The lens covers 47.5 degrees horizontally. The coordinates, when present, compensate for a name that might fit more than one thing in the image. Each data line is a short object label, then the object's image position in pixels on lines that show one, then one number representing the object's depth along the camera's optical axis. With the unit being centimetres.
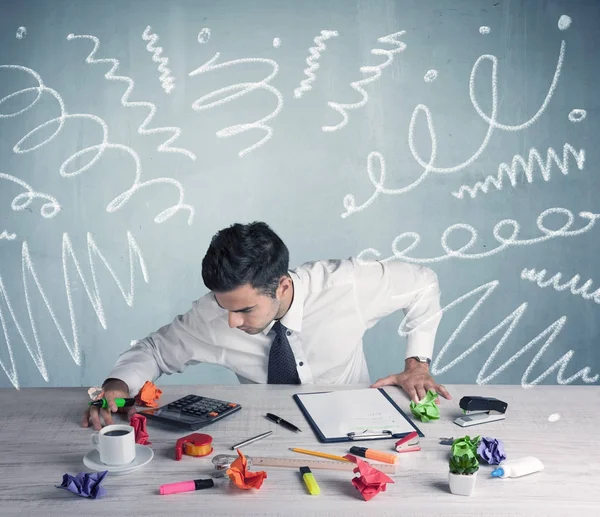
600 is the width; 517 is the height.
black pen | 157
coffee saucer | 135
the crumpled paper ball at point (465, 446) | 137
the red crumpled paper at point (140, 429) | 149
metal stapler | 163
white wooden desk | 122
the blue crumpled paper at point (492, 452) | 138
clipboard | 153
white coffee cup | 136
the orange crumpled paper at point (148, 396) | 169
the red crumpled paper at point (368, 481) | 124
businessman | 187
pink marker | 127
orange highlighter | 139
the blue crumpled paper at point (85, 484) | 126
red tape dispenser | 142
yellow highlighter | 127
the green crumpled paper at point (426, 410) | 161
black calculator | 158
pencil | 141
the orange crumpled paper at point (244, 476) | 127
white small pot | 125
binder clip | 144
